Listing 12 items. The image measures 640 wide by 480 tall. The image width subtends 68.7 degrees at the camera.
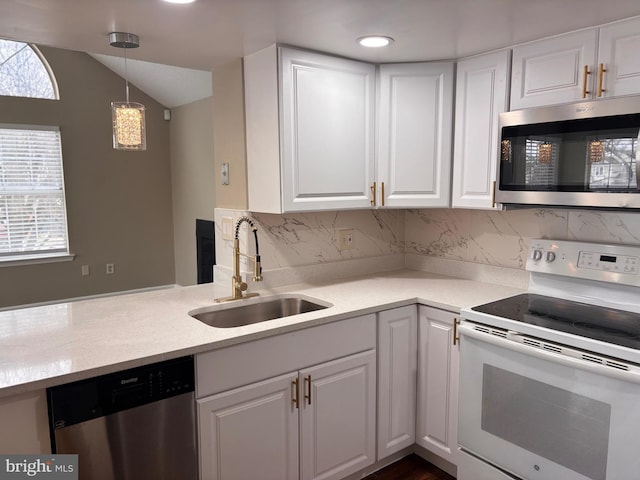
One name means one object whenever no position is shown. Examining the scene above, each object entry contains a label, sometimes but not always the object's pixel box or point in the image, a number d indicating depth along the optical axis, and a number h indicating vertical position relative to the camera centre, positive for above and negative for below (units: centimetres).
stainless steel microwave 177 +14
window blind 527 -3
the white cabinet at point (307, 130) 221 +29
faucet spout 227 -42
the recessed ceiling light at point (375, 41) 203 +66
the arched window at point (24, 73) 512 +131
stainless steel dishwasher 143 -75
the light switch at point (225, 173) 260 +9
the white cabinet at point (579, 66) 180 +51
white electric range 162 -70
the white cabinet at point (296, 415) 173 -91
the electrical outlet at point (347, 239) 282 -30
